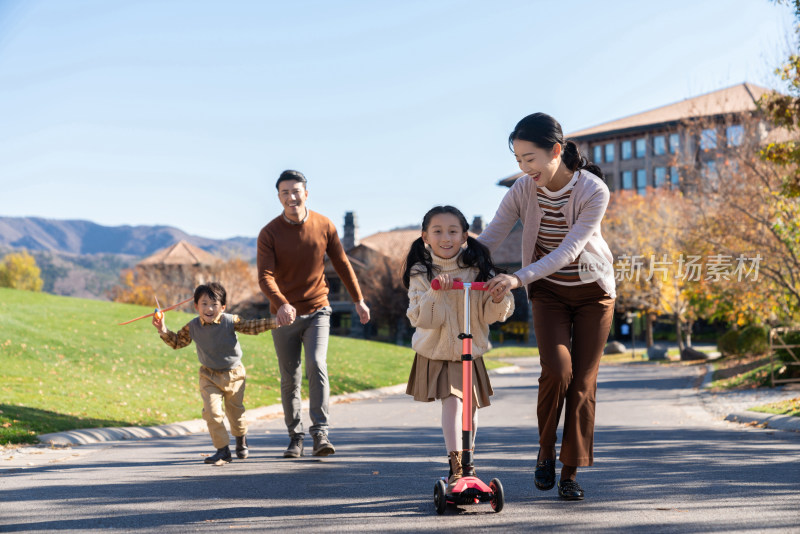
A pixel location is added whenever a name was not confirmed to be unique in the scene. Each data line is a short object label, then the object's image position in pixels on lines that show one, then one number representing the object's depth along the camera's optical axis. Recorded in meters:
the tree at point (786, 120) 12.34
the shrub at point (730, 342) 29.86
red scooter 4.60
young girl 4.93
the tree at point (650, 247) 38.03
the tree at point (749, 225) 18.75
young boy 7.06
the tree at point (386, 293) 56.84
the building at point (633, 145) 72.38
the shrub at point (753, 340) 26.28
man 7.40
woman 4.89
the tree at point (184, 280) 67.50
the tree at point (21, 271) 120.25
